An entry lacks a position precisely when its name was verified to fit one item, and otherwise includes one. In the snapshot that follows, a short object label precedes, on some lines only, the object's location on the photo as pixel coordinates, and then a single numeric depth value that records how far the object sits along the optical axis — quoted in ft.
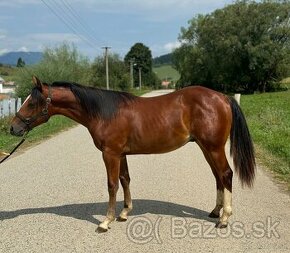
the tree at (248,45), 167.12
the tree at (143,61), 369.50
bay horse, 17.78
